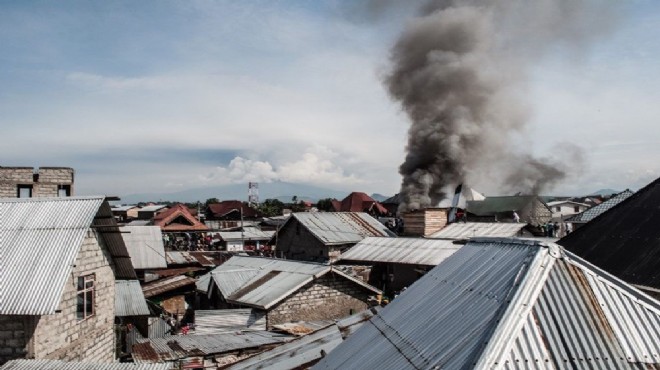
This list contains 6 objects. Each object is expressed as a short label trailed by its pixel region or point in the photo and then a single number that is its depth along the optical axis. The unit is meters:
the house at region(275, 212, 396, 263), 32.53
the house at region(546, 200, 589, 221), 73.50
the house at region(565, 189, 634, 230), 33.61
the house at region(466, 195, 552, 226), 52.44
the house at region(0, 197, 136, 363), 11.33
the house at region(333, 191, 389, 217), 73.62
